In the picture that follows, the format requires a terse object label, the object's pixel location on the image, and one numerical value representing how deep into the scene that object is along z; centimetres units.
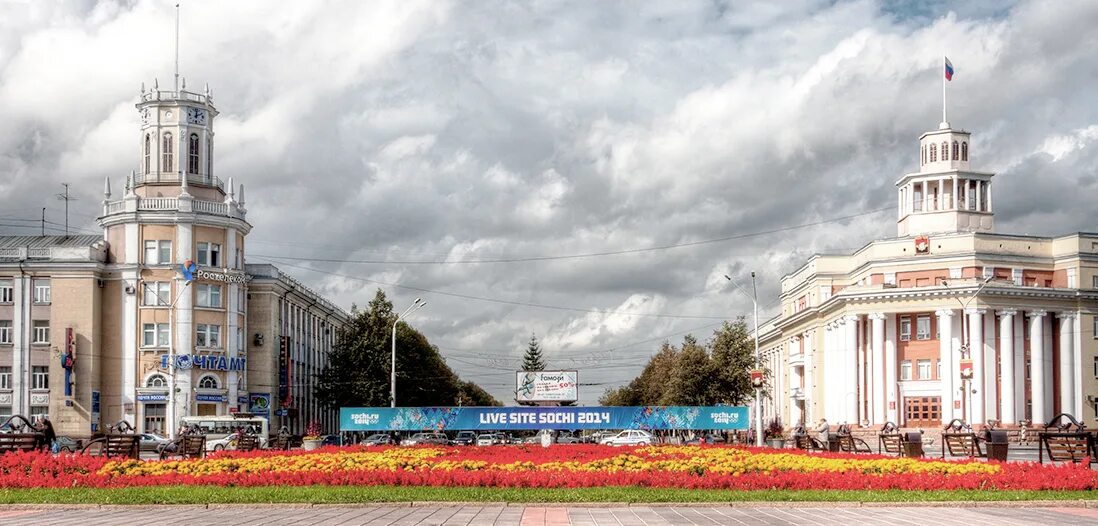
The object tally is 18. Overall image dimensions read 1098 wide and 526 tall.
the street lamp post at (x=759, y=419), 6159
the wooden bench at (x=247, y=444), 4212
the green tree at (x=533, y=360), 19450
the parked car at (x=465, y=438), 7506
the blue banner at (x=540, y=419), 6019
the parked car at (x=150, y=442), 6463
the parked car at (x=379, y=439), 7064
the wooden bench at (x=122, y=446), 3000
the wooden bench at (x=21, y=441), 2919
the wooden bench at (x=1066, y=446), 2978
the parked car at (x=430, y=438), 6515
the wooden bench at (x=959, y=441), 3375
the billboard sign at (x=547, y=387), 7531
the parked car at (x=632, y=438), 6017
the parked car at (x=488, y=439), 7624
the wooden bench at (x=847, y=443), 3963
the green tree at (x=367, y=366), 9256
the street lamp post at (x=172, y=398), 6556
